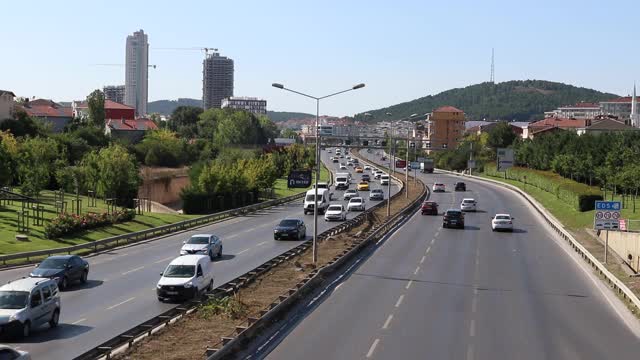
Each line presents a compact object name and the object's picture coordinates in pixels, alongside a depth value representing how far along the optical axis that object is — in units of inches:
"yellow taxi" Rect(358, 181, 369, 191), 4186.0
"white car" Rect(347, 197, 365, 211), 2908.5
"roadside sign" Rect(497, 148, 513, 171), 4074.8
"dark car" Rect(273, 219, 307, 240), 1957.4
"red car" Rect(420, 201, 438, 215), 2807.6
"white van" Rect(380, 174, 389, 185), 4557.1
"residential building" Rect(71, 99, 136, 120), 7450.8
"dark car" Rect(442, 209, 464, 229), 2306.8
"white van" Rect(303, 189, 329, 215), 2815.0
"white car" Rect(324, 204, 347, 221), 2522.1
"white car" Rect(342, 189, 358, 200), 3425.0
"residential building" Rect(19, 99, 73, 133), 6136.8
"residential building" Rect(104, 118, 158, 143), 6289.4
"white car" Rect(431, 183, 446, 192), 4056.1
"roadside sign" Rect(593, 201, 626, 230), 1624.0
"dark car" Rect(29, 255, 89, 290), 1176.8
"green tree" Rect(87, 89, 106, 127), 5856.3
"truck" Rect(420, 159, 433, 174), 6112.2
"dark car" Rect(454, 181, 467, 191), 4131.4
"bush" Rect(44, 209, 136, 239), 1770.5
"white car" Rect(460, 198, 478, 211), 2940.5
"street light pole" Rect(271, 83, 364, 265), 1454.2
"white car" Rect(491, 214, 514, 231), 2244.1
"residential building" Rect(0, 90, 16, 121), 4397.1
